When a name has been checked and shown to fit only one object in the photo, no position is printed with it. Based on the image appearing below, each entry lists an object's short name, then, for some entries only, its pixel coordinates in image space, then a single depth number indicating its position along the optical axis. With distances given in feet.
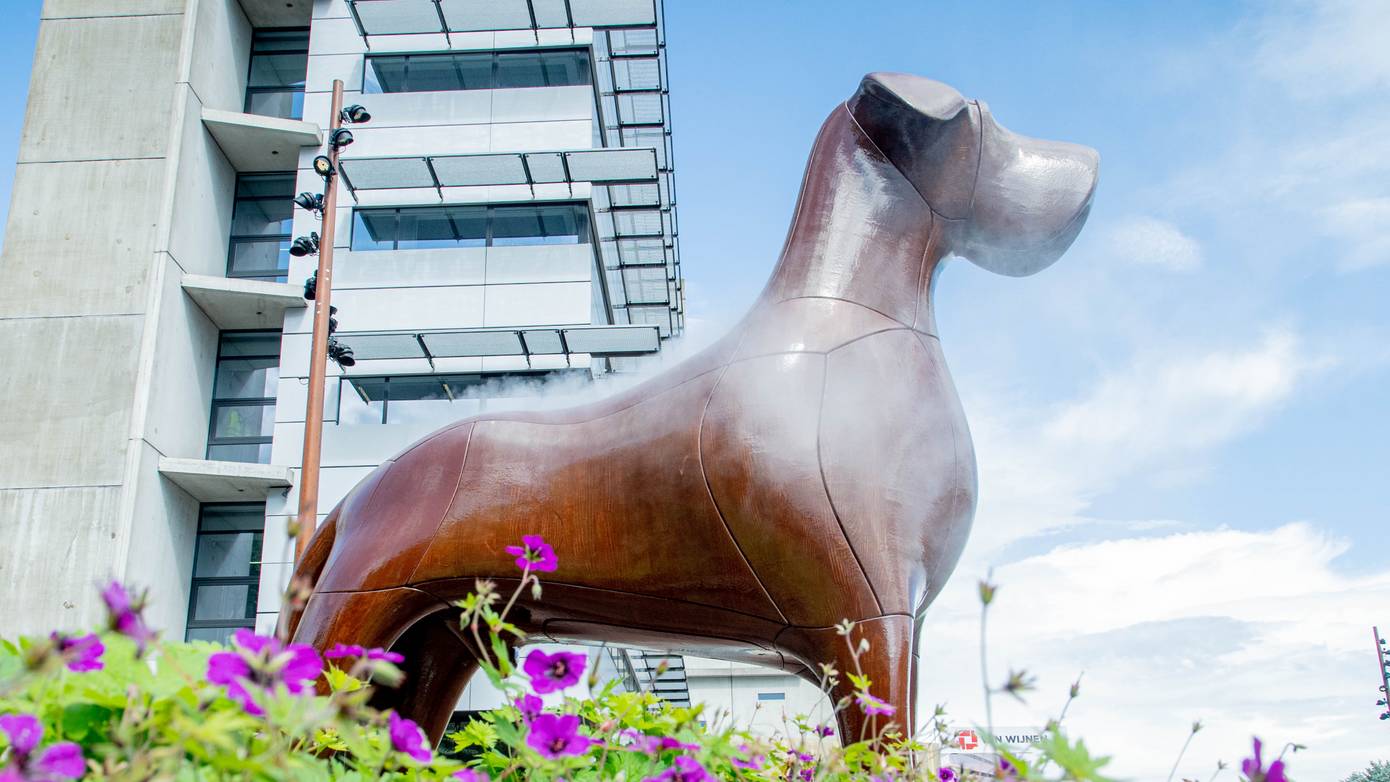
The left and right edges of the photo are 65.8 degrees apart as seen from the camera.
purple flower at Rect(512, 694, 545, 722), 5.20
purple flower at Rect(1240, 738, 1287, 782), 4.00
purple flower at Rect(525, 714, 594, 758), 4.65
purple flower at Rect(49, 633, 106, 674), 3.97
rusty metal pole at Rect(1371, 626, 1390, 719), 68.65
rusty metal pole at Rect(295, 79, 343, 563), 31.17
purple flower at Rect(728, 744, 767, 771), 5.90
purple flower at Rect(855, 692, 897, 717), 5.88
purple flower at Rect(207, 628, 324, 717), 3.84
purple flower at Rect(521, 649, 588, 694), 5.02
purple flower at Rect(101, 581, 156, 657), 3.51
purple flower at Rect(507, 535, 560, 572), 5.38
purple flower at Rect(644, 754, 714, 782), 4.60
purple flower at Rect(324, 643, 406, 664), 4.42
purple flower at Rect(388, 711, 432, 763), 4.42
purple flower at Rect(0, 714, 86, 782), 3.49
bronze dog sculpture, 9.78
